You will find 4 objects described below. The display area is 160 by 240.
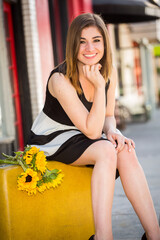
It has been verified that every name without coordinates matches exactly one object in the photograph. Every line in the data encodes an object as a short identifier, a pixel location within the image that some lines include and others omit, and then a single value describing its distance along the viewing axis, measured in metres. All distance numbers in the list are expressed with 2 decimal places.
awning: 12.76
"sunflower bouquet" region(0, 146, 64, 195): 3.53
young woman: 3.52
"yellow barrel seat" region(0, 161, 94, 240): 3.58
